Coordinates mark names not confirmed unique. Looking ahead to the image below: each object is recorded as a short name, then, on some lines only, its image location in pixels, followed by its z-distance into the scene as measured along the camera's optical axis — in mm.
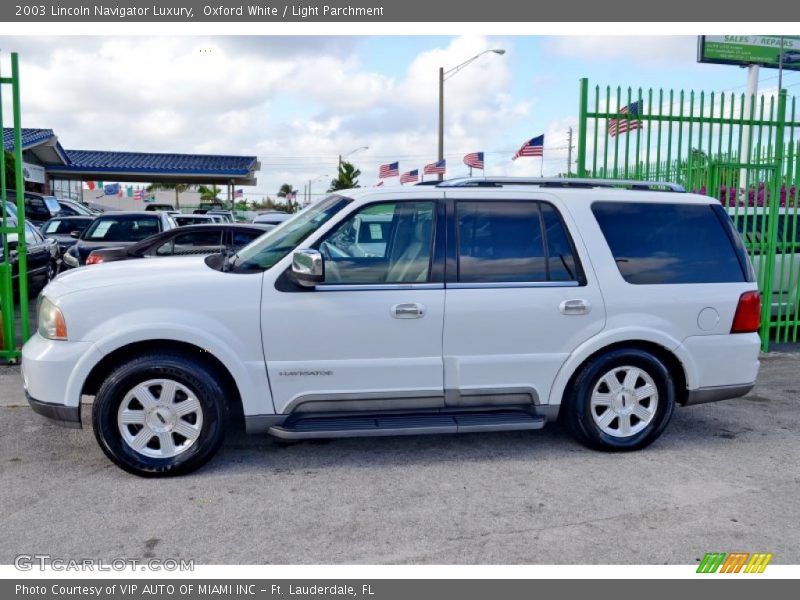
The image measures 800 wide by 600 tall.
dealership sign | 34688
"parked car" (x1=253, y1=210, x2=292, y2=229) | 22203
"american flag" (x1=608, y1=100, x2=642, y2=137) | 8008
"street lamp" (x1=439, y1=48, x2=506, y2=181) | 25922
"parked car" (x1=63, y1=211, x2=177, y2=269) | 12884
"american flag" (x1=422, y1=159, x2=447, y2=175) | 26594
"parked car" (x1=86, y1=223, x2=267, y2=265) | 10424
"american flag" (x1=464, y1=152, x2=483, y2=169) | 26906
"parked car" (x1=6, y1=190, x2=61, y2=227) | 21781
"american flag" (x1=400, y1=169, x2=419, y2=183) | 32781
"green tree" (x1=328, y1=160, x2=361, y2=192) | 65137
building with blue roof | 33031
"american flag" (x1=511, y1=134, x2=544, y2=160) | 18297
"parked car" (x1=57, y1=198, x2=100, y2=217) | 25444
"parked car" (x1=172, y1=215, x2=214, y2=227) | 19655
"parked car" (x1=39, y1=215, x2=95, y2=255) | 17312
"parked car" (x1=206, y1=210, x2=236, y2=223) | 28525
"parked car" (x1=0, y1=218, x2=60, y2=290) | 11286
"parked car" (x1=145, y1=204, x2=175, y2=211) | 44069
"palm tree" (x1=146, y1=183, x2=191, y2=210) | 79125
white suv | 4559
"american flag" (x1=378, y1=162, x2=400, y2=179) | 34438
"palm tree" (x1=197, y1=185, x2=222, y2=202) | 74875
